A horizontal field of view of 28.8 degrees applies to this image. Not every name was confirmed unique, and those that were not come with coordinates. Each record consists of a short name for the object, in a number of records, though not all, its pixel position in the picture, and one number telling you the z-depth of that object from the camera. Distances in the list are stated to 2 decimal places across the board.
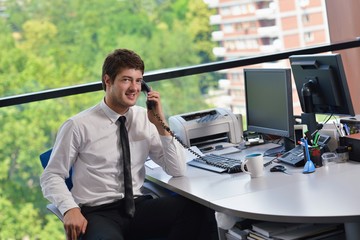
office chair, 3.03
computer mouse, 3.00
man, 3.03
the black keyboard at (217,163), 3.12
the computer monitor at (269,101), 3.25
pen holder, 2.98
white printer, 3.73
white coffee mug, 2.95
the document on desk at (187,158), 3.49
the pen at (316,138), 3.07
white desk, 2.36
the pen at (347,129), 3.14
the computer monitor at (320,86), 3.09
